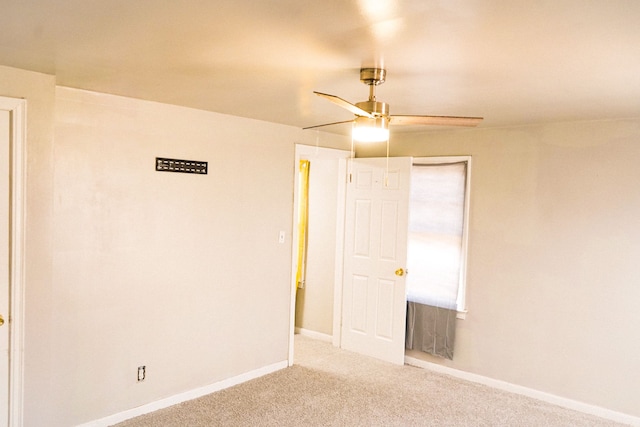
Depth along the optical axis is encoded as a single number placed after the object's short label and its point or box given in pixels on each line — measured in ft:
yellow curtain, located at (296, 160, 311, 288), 19.57
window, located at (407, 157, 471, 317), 15.30
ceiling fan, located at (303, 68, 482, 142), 8.34
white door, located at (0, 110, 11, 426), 9.16
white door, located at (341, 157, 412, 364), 16.25
